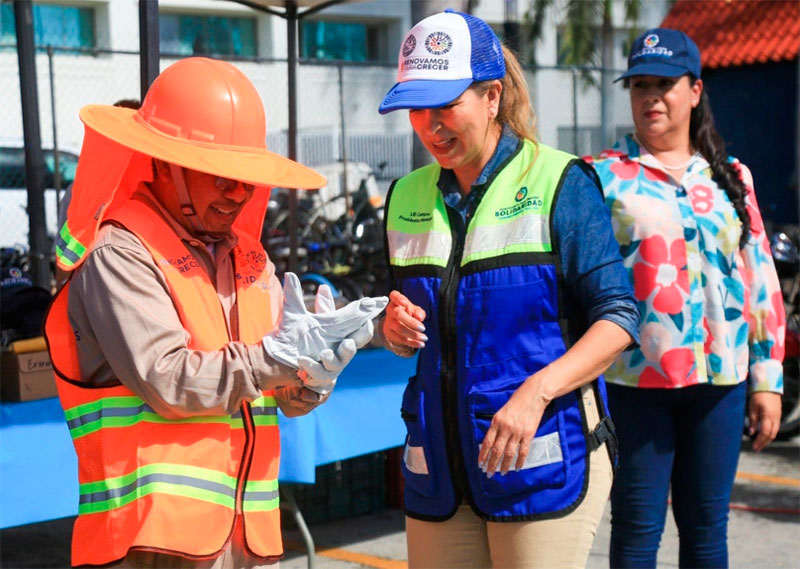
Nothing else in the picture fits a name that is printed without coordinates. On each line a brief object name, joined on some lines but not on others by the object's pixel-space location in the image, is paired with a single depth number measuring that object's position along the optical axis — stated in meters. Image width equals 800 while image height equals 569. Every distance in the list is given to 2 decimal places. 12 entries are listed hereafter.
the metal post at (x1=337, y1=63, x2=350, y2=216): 11.68
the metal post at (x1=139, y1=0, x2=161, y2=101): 3.70
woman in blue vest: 2.24
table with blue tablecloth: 3.55
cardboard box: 3.63
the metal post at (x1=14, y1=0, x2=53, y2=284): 5.57
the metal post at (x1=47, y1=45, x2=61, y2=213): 9.01
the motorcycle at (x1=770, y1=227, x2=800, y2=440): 6.58
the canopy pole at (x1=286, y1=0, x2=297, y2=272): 5.44
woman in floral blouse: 3.09
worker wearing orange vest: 1.93
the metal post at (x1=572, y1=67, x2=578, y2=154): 12.75
